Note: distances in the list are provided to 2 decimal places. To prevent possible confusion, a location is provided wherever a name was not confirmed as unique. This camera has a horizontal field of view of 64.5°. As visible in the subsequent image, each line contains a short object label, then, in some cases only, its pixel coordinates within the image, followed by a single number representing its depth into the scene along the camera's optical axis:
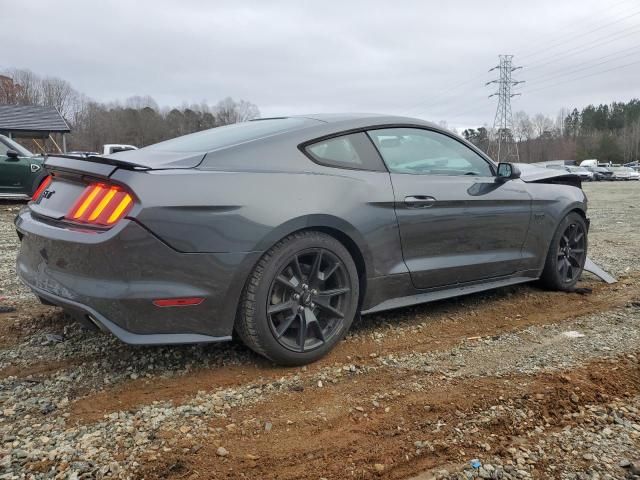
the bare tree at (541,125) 97.80
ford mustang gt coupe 2.34
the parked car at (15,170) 10.09
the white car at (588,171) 45.91
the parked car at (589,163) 58.67
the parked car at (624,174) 48.50
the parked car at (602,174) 48.12
